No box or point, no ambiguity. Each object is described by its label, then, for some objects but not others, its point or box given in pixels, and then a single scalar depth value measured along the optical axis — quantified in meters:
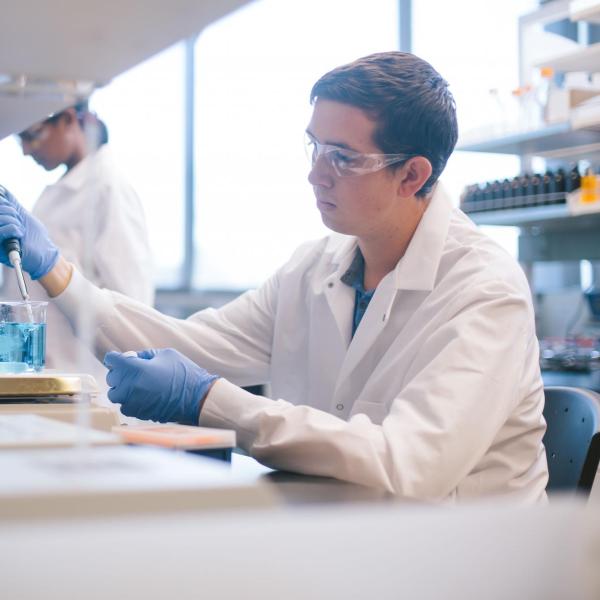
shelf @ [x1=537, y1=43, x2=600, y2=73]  4.06
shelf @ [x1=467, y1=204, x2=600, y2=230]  4.07
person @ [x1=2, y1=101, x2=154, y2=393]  2.63
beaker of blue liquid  1.56
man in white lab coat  1.30
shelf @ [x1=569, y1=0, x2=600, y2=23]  3.79
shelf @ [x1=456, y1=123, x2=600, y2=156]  4.20
